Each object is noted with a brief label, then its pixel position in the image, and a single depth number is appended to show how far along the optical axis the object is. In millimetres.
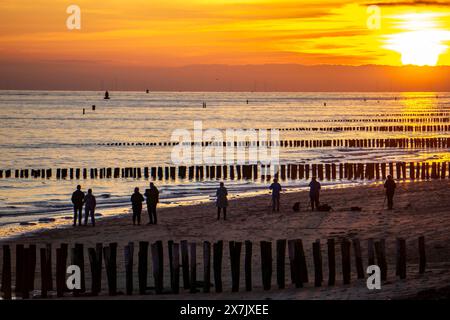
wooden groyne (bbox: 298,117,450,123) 141600
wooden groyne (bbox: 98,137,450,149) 78750
